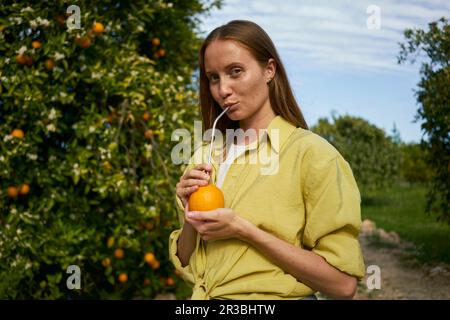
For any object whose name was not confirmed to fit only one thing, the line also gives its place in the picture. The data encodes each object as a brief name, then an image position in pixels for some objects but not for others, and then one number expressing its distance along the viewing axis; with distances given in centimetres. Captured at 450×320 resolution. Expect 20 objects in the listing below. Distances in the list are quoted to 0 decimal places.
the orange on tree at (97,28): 365
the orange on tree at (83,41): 364
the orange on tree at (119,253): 382
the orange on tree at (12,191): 359
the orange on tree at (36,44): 361
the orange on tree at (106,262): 382
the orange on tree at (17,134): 354
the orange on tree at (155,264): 397
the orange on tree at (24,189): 359
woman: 145
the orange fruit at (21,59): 360
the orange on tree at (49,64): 362
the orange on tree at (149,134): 375
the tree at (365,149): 1199
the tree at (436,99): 484
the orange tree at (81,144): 360
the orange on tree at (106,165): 362
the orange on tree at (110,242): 372
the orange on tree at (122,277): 390
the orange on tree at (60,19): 367
